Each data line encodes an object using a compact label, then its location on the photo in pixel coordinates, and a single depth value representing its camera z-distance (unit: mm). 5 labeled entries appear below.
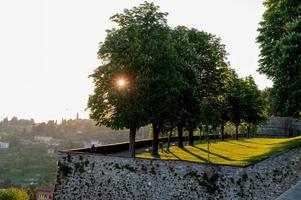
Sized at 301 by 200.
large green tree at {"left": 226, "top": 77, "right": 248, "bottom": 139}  60781
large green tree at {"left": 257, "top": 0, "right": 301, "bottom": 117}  29688
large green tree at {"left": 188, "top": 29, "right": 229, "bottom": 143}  47312
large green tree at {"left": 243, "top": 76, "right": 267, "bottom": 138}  64562
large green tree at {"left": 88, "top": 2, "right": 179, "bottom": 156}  35844
